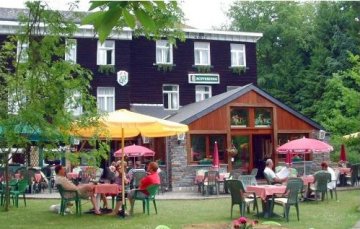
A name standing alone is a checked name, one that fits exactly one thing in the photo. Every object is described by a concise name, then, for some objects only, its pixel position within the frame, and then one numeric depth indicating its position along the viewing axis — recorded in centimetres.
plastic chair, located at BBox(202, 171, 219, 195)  1680
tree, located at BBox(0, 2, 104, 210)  1053
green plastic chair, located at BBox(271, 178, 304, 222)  1061
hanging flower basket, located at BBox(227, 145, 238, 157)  2125
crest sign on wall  2625
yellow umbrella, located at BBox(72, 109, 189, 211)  1114
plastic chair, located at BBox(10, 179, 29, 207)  1311
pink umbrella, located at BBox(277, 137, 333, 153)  1686
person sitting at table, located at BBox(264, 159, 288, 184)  1345
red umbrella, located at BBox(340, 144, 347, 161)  2159
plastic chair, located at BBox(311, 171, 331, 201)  1384
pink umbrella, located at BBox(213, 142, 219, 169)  1904
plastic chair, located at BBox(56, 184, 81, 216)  1121
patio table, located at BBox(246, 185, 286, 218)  1095
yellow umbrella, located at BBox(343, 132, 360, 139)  1653
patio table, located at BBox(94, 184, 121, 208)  1139
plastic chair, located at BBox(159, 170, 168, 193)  1769
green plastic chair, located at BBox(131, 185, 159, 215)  1119
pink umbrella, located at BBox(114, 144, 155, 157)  1905
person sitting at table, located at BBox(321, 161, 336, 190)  1482
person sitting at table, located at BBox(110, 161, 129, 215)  1148
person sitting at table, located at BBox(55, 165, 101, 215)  1124
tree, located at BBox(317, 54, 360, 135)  2083
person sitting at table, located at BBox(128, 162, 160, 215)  1117
